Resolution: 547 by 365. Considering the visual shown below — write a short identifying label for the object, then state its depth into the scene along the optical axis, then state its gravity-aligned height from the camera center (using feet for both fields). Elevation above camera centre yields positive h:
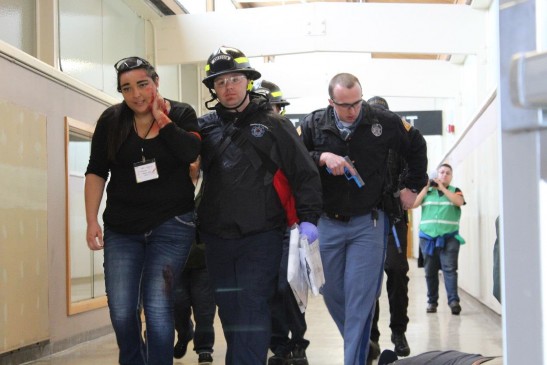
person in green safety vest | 28.78 -1.98
